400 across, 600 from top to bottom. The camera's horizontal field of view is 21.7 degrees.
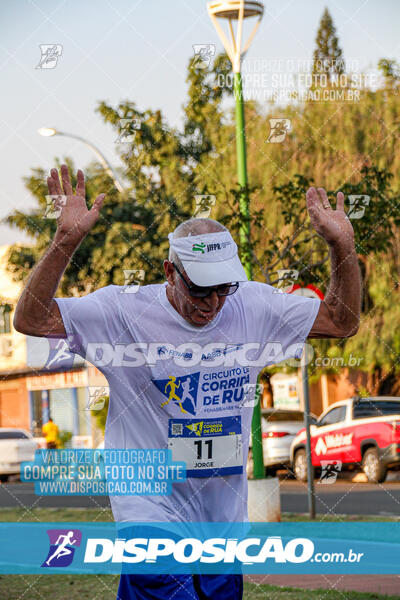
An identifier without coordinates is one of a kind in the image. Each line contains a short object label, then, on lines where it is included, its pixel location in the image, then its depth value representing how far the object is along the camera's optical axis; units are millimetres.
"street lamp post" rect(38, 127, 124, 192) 15438
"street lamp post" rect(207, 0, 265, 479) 11789
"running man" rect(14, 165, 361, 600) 3877
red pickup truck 18516
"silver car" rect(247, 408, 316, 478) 23594
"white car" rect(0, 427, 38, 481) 30047
